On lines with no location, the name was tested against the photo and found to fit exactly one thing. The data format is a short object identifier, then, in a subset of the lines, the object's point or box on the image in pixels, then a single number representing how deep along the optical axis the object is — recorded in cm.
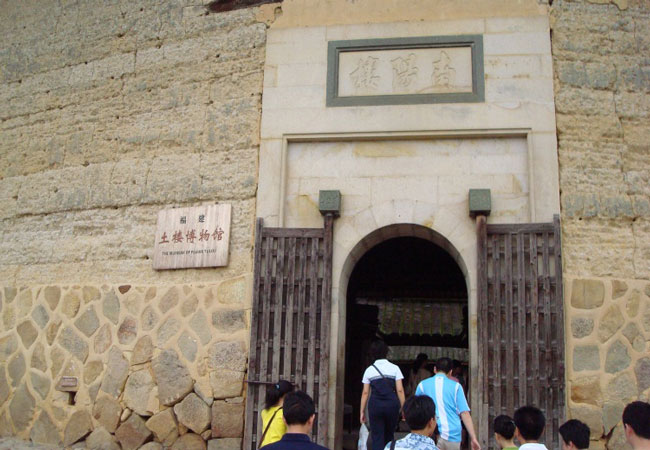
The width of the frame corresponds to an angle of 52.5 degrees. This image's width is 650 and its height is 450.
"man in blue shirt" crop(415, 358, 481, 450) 502
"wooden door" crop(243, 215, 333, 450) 659
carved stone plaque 715
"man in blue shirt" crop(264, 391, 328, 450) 300
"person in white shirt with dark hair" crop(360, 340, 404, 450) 535
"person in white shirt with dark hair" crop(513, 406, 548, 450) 358
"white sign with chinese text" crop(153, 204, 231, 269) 724
